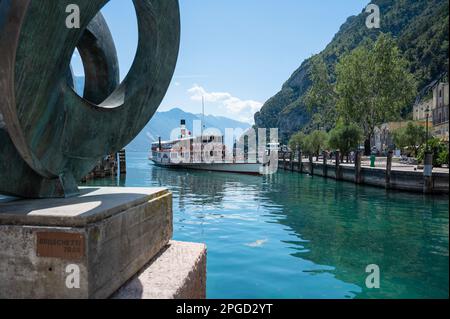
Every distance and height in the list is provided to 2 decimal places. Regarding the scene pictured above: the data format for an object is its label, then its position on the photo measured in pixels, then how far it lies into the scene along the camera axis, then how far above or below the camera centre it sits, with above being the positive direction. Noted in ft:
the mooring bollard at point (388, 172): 76.31 -3.73
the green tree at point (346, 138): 135.44 +5.64
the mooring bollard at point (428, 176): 65.46 -3.87
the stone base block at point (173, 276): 10.22 -3.79
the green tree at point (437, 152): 85.75 +0.57
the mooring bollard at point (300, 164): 143.45 -4.22
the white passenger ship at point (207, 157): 136.46 -1.90
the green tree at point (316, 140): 191.83 +6.81
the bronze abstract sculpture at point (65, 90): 9.70 +2.03
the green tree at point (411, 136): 143.43 +6.99
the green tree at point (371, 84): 150.10 +28.16
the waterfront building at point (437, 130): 153.69 +10.90
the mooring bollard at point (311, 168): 128.98 -5.11
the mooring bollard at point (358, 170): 90.33 -3.99
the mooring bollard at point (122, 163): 145.61 -4.53
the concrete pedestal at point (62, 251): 8.79 -2.43
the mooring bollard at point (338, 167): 104.26 -3.94
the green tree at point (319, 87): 178.60 +32.02
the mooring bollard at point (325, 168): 116.29 -4.59
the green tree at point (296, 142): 229.08 +7.36
